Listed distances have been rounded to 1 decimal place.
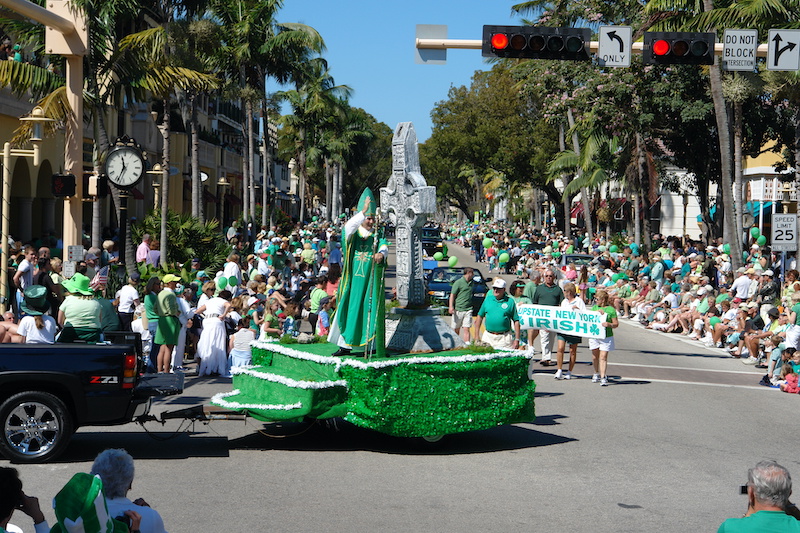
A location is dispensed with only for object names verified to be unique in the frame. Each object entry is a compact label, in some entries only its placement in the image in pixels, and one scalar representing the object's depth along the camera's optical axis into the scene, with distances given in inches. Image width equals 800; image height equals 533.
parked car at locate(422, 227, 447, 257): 1985.7
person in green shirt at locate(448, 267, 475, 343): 729.0
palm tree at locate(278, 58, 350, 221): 2375.7
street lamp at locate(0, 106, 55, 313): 655.8
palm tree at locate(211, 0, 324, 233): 1631.4
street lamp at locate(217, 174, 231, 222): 2496.3
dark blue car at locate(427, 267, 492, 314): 1064.2
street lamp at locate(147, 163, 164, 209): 924.0
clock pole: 724.7
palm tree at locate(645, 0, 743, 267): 1012.5
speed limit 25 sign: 946.1
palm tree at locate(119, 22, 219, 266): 845.6
